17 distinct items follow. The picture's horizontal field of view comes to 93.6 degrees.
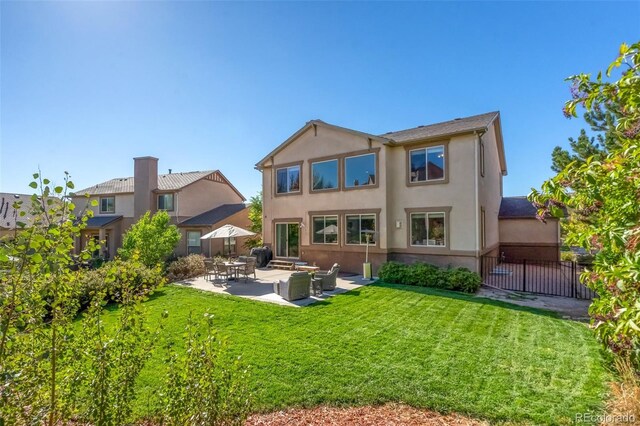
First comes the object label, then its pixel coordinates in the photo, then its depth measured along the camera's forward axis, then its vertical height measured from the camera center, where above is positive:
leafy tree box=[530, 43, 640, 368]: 2.17 +0.35
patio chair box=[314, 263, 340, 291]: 12.34 -2.23
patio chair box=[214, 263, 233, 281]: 14.62 -2.24
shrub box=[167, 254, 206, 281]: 16.75 -2.45
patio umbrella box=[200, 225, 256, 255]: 16.16 -0.36
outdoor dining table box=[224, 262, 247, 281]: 14.55 -1.96
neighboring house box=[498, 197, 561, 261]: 20.39 -0.76
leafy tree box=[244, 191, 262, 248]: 25.61 +0.70
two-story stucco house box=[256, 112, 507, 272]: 14.16 +1.70
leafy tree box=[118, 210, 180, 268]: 17.53 -0.75
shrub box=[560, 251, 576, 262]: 23.22 -2.56
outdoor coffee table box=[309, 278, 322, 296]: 11.74 -2.37
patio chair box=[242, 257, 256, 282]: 14.84 -2.15
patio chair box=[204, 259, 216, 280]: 15.34 -2.20
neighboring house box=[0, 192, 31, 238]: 29.79 +1.56
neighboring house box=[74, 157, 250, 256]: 26.59 +2.01
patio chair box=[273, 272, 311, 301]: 10.98 -2.30
